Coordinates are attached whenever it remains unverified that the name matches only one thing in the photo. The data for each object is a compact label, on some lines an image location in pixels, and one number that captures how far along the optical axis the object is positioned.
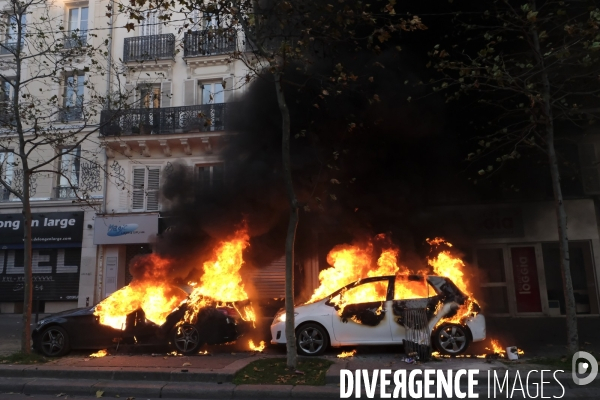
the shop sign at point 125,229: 15.16
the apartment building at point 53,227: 15.59
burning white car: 7.70
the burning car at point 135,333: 8.30
